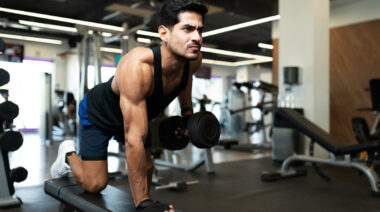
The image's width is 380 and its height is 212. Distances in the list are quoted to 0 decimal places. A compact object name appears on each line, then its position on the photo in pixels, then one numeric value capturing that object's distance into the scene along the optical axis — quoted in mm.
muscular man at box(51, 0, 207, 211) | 1269
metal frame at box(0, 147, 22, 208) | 2124
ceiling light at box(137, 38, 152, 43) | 8962
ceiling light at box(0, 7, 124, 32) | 6896
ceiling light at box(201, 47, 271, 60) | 10617
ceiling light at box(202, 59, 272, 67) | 12412
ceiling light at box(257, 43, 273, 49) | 9888
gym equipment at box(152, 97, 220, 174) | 3446
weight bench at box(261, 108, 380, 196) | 2572
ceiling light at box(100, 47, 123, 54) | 10496
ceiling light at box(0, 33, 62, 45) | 8766
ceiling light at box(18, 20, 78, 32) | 7466
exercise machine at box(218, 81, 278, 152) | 5590
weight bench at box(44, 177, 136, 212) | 1351
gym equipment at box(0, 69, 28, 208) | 2078
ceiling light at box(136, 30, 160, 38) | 8477
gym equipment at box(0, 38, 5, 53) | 2063
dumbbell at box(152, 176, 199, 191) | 2658
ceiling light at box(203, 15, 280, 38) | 6737
